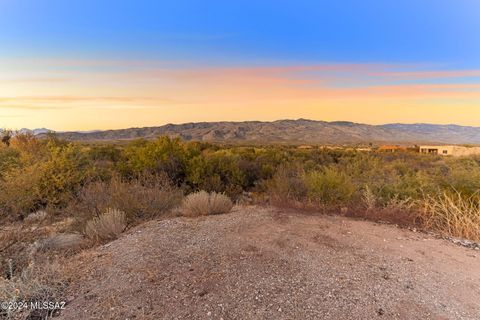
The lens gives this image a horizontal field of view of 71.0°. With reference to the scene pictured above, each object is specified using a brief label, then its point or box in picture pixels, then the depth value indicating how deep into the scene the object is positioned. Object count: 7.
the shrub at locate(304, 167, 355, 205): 8.78
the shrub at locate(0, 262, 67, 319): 3.50
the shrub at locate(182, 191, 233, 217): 7.32
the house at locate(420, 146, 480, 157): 35.50
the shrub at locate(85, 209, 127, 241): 6.11
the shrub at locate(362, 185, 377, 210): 8.03
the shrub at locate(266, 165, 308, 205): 8.64
